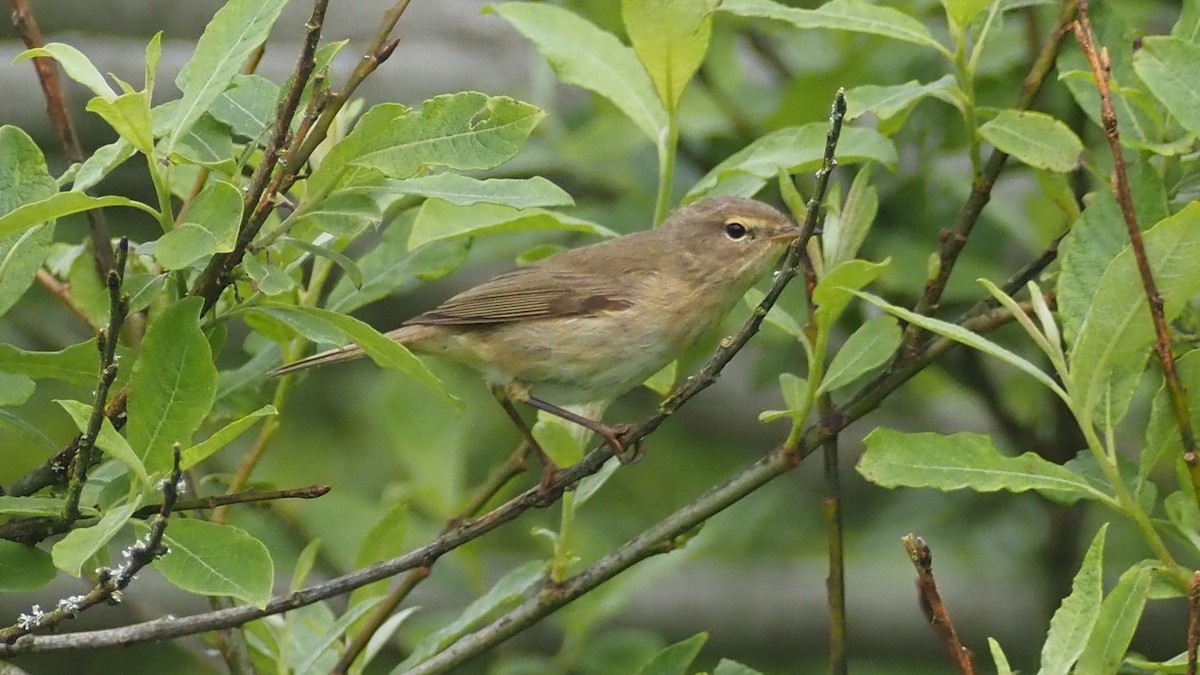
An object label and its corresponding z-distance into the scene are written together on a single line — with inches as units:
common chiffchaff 297.9
